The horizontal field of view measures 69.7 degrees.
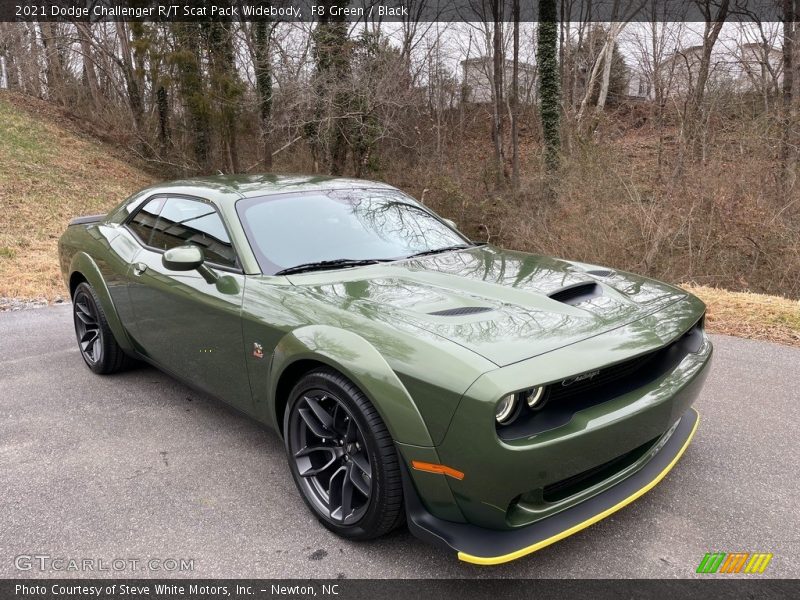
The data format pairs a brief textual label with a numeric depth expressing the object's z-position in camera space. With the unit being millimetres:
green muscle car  1963
